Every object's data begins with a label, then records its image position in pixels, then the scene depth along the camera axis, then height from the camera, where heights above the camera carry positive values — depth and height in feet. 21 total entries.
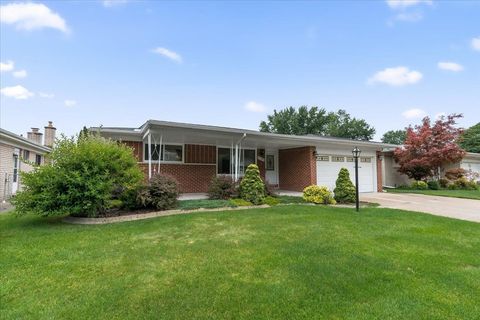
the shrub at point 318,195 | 32.86 -2.39
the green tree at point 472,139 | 125.80 +16.72
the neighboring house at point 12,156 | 37.77 +3.05
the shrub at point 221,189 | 33.68 -1.69
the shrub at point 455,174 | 62.98 +0.36
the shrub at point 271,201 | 31.63 -2.99
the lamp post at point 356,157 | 27.86 +1.92
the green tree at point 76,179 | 21.81 -0.33
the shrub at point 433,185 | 56.72 -1.96
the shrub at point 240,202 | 29.90 -3.03
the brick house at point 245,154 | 34.14 +3.34
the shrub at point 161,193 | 26.43 -1.77
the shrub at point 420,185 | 55.93 -1.95
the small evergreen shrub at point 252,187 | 31.91 -1.38
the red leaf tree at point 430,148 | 55.62 +5.68
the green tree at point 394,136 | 169.58 +24.43
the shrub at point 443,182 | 60.39 -1.43
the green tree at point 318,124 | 120.78 +22.92
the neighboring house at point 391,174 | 65.21 +0.35
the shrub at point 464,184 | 59.06 -1.82
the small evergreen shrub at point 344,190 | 34.88 -1.86
